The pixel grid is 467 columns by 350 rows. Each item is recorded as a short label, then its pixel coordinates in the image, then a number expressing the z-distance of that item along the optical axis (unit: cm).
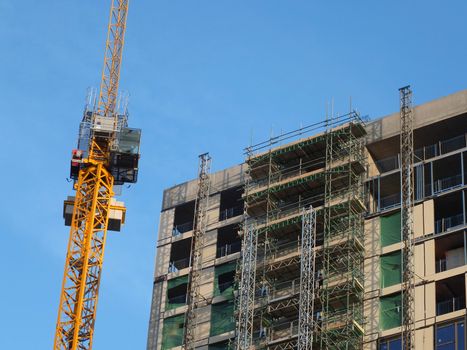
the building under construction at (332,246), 11719
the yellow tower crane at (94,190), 12144
